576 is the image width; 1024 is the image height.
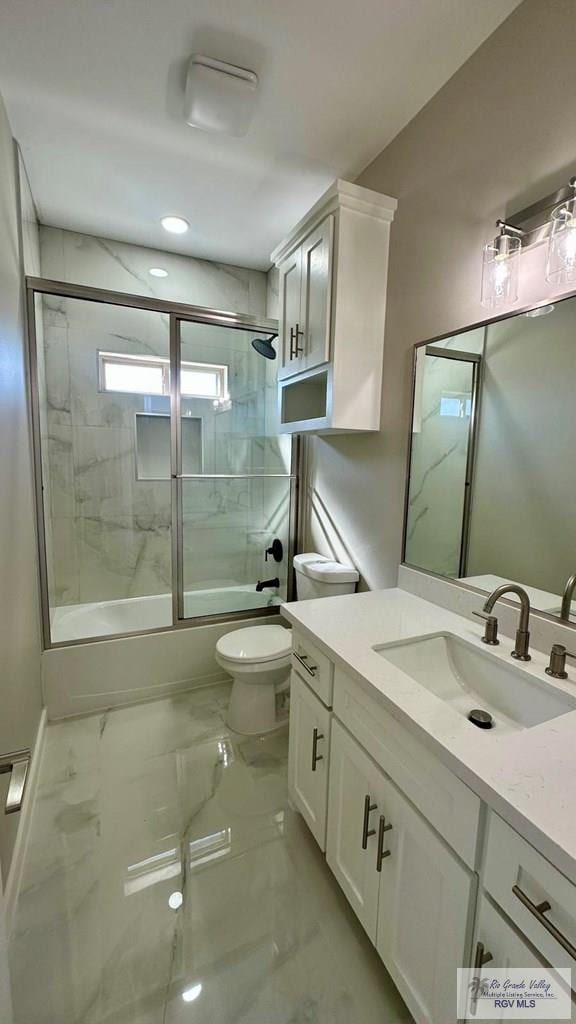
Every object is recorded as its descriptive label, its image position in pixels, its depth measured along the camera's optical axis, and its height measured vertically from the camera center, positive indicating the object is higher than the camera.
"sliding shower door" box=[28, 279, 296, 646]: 2.59 -0.08
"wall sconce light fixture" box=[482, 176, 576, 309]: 1.09 +0.62
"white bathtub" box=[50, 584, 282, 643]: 2.60 -1.00
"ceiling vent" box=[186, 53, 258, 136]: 1.39 +1.26
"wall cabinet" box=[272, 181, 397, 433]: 1.68 +0.69
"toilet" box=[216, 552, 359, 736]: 2.00 -0.96
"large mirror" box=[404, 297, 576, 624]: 1.16 +0.03
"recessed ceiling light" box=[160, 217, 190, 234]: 2.34 +1.32
